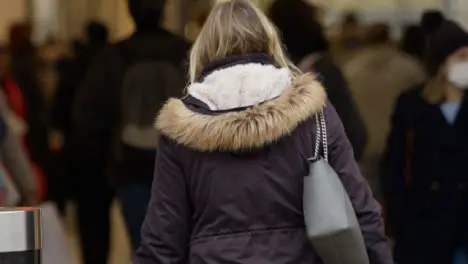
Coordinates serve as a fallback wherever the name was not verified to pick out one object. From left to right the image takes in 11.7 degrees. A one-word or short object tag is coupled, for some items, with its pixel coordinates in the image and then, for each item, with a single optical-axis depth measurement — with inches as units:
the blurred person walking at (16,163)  452.4
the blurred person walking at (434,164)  448.5
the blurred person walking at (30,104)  561.3
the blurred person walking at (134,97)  453.3
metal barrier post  275.4
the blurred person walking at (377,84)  543.4
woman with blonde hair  285.1
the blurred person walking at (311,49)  431.8
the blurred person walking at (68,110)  551.8
